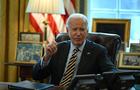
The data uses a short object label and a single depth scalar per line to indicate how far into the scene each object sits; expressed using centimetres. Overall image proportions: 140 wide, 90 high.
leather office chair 495
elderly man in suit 460
